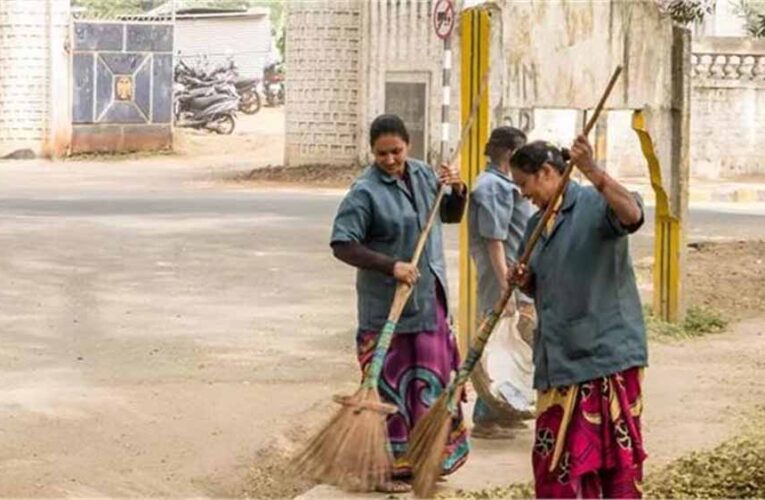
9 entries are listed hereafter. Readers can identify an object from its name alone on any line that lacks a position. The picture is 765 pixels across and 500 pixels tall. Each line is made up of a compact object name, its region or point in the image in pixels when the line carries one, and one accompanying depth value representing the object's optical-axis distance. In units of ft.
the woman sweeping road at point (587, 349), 17.93
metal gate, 103.09
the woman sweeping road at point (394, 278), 22.45
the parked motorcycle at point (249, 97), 136.38
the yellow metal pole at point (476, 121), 31.89
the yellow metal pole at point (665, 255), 37.86
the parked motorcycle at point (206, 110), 122.01
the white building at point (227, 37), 149.18
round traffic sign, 60.39
